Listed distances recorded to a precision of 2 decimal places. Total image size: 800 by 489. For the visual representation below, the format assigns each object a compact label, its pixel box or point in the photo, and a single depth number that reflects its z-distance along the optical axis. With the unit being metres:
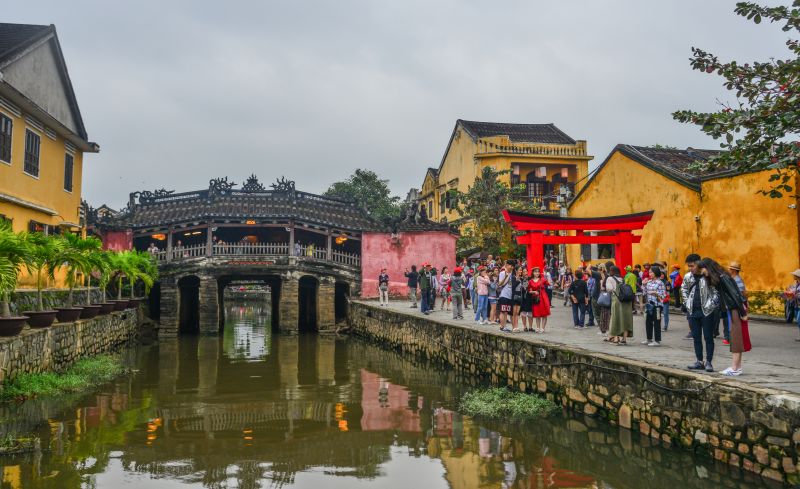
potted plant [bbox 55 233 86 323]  12.98
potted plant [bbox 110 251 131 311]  18.77
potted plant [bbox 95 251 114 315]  15.54
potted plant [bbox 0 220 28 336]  9.14
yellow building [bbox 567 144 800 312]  15.34
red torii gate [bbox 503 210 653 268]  17.20
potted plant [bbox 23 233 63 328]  11.34
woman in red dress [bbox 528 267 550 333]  13.13
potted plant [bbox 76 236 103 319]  13.46
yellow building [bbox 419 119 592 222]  34.69
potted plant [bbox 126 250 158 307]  19.88
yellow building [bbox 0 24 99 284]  15.89
